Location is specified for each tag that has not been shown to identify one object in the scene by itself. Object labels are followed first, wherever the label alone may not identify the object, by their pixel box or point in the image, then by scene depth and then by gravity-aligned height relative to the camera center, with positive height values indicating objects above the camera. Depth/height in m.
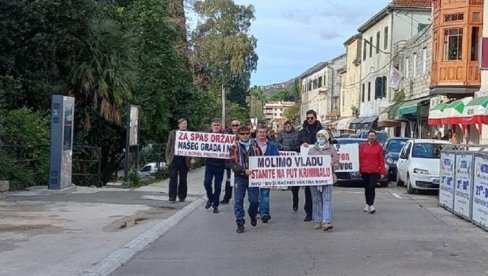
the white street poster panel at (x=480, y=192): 12.82 -0.73
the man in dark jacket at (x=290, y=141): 15.23 +0.06
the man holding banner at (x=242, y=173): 12.27 -0.53
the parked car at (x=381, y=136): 33.90 +0.54
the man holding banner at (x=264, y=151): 13.16 -0.14
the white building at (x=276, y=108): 131.26 +6.60
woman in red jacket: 15.46 -0.40
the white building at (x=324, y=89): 86.06 +7.38
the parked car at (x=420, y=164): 20.50 -0.44
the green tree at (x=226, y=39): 58.69 +8.49
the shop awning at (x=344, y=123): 67.46 +2.17
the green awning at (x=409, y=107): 41.78 +2.46
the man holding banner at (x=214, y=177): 15.07 -0.75
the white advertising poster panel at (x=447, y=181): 15.70 -0.70
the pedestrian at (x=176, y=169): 16.05 -0.64
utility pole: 45.51 +2.65
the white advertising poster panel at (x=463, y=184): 14.05 -0.67
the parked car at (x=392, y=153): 26.89 -0.19
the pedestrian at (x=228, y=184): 16.03 -0.97
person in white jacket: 12.43 -0.82
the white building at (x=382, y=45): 51.91 +7.78
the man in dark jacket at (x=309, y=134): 13.82 +0.21
